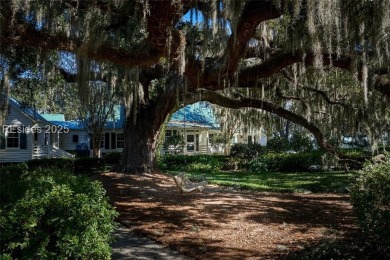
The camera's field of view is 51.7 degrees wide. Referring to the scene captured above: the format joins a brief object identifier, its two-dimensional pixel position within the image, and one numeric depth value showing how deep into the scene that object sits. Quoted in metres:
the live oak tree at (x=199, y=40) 5.79
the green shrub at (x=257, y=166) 18.80
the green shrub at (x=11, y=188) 3.56
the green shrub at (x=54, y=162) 14.92
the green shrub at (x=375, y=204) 4.59
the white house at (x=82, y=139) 28.73
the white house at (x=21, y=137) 21.38
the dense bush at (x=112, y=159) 18.91
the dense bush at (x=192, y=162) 19.36
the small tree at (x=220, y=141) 26.73
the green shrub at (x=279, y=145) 23.28
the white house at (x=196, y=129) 28.33
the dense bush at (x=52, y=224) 3.36
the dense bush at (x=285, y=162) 18.39
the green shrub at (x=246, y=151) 21.59
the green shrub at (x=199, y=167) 18.83
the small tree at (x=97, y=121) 22.47
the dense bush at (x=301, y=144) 23.14
